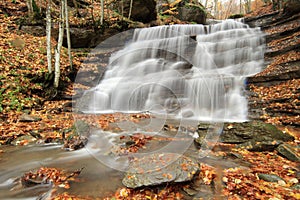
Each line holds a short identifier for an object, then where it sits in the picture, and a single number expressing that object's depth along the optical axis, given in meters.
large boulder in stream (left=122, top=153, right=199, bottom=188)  2.85
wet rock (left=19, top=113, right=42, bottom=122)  5.94
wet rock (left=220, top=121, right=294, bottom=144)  4.61
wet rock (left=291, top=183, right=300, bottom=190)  2.69
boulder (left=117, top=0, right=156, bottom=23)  17.02
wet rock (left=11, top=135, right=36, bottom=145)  4.73
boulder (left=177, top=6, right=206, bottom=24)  21.28
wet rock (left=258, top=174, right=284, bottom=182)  2.93
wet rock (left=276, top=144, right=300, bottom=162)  3.74
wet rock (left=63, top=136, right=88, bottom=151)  4.50
